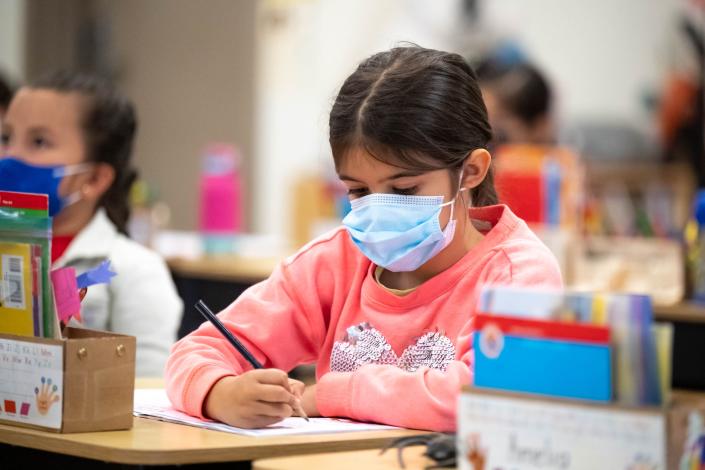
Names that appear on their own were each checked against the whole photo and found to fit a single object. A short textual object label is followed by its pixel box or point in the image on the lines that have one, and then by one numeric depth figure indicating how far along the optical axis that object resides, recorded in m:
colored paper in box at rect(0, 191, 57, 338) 2.77
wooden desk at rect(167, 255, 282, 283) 4.96
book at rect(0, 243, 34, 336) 2.78
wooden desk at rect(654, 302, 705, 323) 4.13
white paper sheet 2.77
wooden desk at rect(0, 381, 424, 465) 2.63
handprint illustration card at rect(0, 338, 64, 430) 2.75
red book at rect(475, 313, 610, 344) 2.49
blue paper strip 2.87
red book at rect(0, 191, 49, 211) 2.79
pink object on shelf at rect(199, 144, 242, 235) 5.81
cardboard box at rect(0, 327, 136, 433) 2.75
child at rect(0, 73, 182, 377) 3.49
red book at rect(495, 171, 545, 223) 5.17
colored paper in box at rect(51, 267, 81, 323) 2.81
